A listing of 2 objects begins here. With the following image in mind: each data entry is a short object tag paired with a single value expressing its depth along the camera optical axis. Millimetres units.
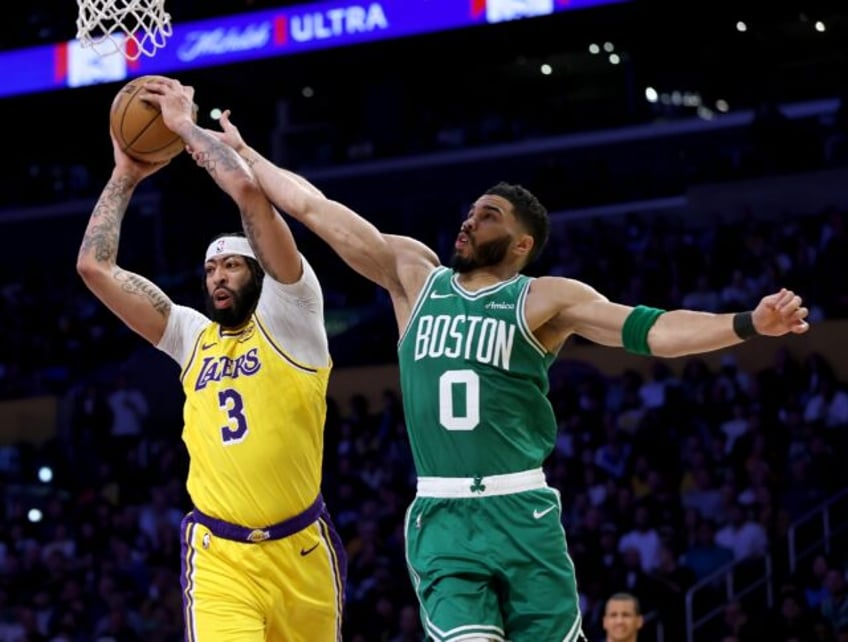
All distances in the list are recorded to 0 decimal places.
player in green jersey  5691
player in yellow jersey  6465
